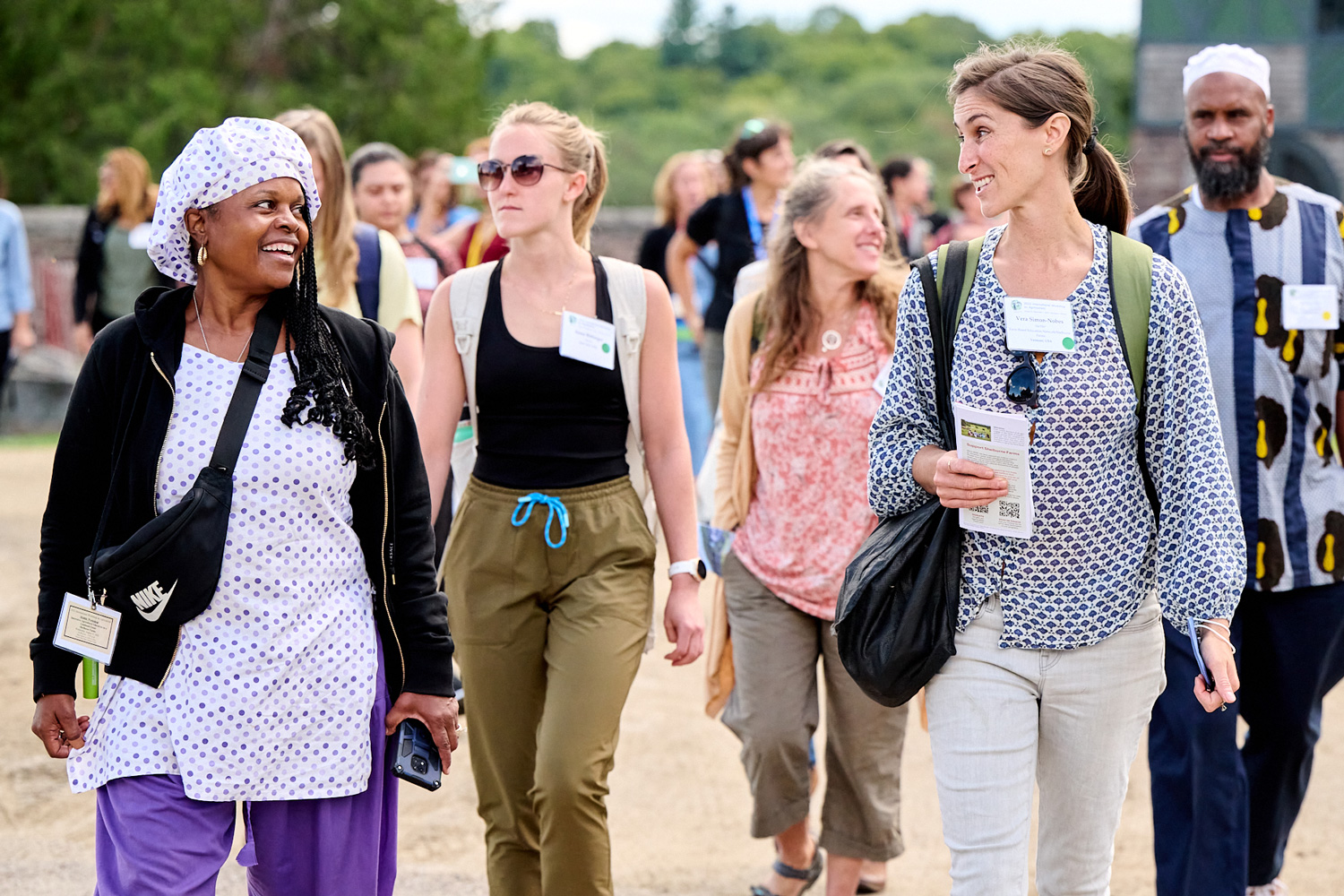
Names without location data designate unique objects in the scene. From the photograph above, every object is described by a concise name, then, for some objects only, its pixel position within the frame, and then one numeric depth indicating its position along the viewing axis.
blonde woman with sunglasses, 7.46
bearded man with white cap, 7.90
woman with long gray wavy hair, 8.54
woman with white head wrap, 5.46
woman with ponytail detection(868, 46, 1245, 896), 5.69
